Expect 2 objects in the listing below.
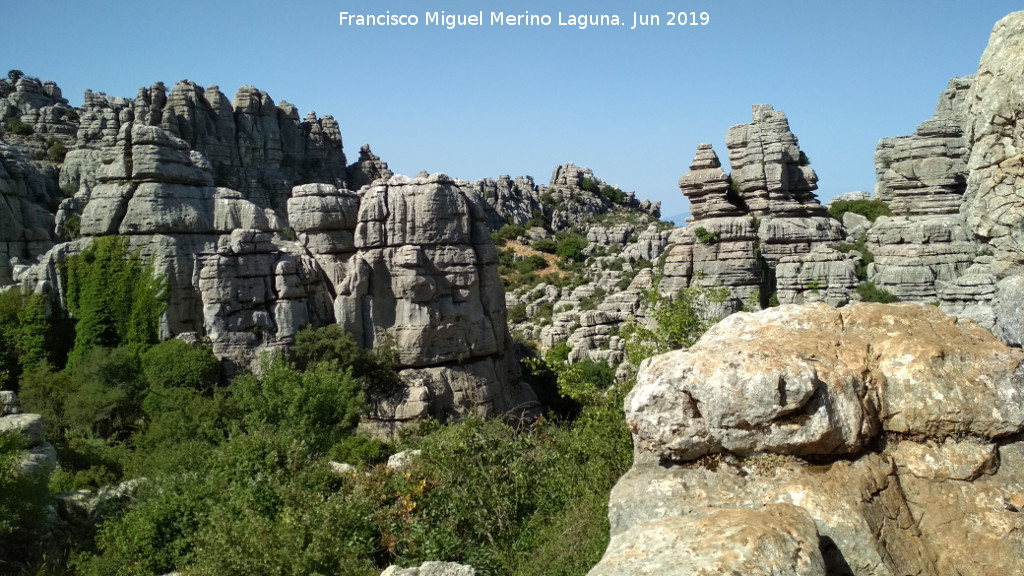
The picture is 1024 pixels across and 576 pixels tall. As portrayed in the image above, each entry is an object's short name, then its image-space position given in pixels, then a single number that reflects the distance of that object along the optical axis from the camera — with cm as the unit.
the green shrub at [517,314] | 4616
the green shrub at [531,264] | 5715
